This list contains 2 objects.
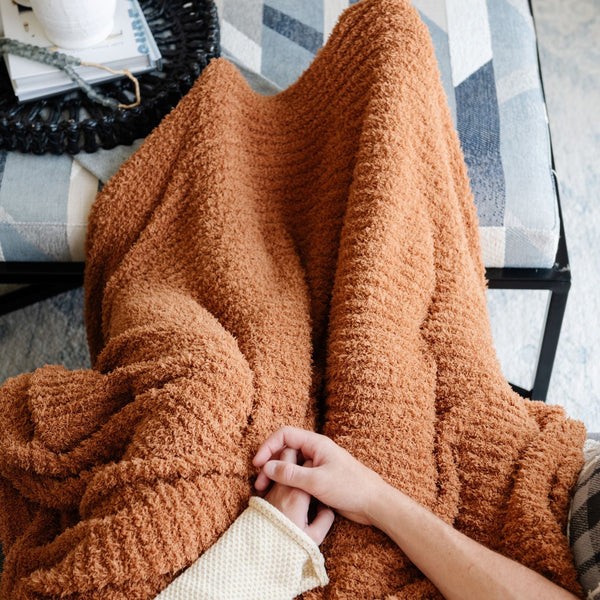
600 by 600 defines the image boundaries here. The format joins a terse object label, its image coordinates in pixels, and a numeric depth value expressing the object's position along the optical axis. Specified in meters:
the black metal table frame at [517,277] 1.02
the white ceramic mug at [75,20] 0.96
